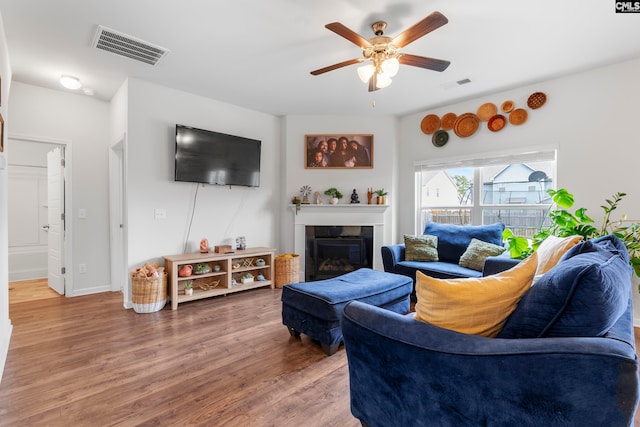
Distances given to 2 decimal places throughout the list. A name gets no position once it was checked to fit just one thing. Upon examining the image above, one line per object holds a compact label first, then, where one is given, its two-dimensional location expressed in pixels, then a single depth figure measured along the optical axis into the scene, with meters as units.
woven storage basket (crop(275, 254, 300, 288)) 4.16
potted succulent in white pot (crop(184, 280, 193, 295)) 3.44
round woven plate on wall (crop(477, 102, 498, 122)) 3.75
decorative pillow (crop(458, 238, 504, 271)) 3.16
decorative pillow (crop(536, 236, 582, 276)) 1.70
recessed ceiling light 3.21
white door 3.73
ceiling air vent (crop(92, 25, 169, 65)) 2.46
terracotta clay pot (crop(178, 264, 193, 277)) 3.36
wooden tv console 3.31
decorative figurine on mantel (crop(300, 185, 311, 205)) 4.47
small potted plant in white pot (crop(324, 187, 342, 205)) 4.43
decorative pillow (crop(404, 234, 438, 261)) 3.61
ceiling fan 2.07
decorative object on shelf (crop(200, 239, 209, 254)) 3.71
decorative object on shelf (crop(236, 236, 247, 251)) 4.03
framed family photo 4.52
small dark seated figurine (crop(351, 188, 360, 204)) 4.47
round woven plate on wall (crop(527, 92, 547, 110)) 3.38
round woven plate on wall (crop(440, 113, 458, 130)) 4.10
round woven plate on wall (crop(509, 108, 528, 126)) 3.52
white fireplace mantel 4.44
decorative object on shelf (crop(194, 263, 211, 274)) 3.56
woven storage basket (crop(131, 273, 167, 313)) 3.05
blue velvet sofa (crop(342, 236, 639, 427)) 0.81
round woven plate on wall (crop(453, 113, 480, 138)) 3.93
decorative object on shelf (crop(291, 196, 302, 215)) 4.38
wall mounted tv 3.54
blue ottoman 2.23
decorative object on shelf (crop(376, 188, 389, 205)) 4.41
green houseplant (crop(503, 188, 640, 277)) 2.82
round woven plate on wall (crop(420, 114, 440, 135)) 4.27
